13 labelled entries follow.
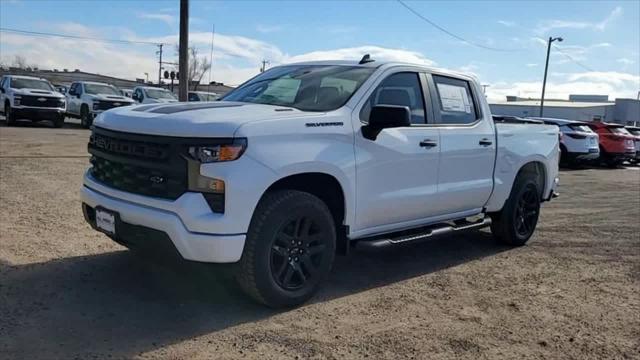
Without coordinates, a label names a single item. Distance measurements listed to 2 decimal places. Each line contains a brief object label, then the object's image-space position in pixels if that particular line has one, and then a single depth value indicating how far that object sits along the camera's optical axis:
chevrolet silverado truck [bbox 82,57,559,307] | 4.11
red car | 21.16
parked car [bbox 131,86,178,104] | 24.27
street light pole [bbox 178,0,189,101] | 14.92
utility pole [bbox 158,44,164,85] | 90.18
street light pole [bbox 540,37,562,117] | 52.90
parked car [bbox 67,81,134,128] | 22.80
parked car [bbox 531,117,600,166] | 19.56
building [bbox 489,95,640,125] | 76.19
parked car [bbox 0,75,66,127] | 21.89
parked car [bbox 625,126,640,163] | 22.50
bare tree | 86.25
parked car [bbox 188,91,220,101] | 24.45
